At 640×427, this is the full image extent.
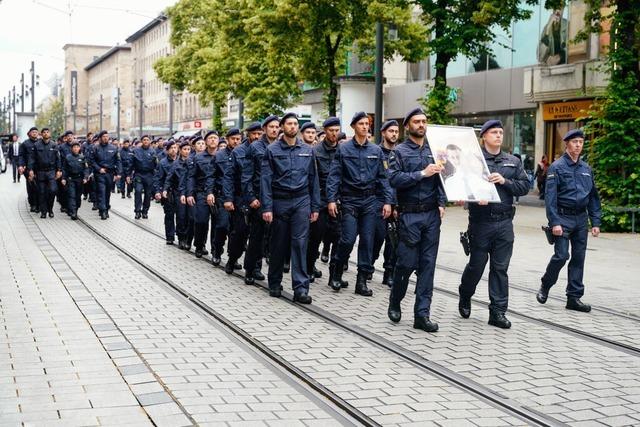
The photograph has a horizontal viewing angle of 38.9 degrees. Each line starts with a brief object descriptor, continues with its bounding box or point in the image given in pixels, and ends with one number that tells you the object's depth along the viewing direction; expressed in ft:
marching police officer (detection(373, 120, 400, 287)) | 35.35
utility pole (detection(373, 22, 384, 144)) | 74.54
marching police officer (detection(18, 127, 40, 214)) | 67.00
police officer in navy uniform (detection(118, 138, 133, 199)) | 80.32
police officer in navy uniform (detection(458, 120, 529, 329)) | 27.17
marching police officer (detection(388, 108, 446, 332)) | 26.73
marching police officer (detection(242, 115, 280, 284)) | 34.71
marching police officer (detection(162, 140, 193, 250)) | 48.39
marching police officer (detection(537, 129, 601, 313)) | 30.86
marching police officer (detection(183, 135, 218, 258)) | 44.65
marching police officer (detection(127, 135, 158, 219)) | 68.80
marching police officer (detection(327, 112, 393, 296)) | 33.24
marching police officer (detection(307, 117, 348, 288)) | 36.27
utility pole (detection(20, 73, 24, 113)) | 278.63
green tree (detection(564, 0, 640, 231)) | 64.13
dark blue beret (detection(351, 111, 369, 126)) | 32.14
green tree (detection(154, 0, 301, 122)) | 111.75
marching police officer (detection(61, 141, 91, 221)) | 67.82
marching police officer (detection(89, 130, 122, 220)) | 67.82
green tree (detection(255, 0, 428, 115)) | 89.15
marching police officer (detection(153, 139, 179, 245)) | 50.60
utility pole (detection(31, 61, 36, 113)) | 254.06
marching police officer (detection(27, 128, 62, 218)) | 66.85
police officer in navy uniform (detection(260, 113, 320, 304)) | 31.45
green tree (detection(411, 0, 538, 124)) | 80.23
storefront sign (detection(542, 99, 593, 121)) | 97.91
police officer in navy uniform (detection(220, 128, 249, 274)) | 37.32
